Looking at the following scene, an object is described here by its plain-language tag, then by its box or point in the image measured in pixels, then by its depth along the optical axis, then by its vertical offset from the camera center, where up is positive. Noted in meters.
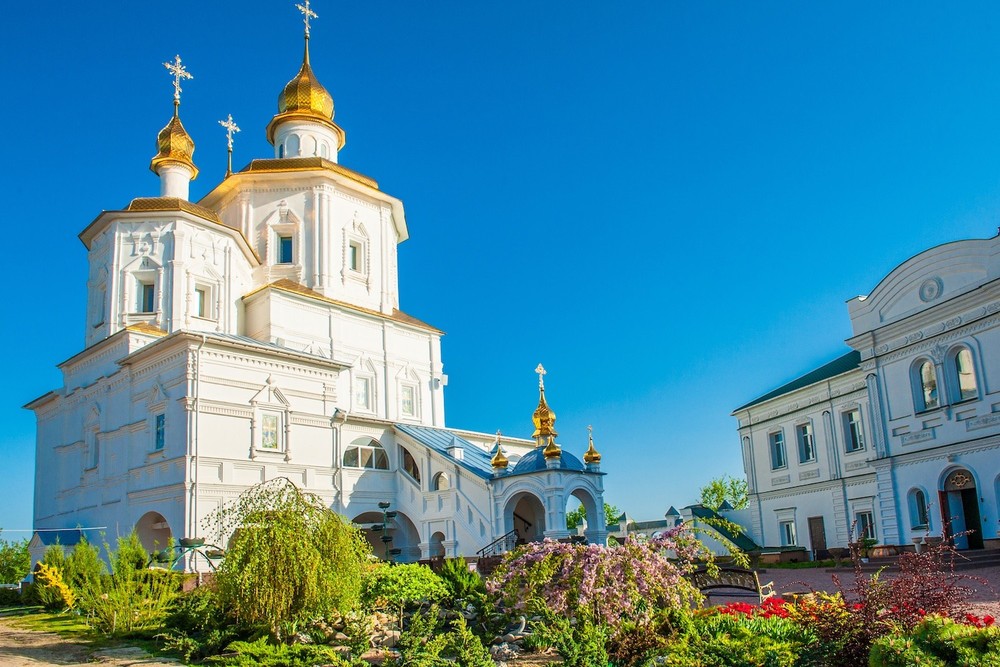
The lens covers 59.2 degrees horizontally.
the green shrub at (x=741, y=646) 8.40 -1.29
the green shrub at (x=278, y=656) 9.23 -1.26
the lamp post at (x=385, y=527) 23.00 +0.11
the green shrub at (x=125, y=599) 11.60 -0.74
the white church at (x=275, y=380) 21.70 +4.21
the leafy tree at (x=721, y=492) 58.47 +1.41
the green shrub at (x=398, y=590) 11.70 -0.79
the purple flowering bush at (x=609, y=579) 9.41 -0.64
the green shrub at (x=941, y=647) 7.36 -1.20
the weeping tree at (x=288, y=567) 10.20 -0.37
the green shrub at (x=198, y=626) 10.18 -1.06
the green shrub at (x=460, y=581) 12.09 -0.75
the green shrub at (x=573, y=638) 8.84 -1.19
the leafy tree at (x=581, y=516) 53.41 +0.30
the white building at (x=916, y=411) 21.20 +2.50
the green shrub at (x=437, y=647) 8.99 -1.24
